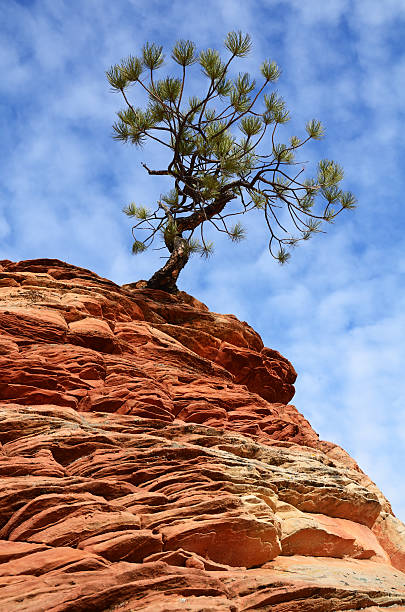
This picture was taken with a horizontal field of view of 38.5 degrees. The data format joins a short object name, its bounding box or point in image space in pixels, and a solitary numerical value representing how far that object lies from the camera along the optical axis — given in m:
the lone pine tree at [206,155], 15.65
